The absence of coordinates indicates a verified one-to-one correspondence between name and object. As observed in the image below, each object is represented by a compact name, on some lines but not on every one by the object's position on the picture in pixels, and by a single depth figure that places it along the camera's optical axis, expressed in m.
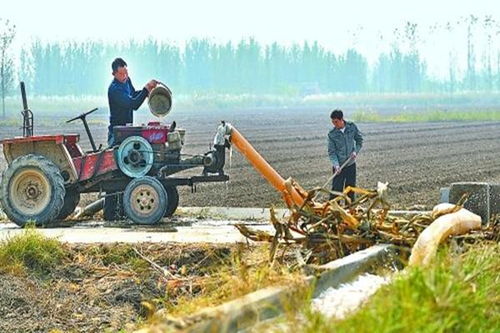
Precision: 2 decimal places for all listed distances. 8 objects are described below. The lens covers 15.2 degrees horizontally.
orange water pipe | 18.16
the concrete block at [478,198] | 15.23
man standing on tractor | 24.64
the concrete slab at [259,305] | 7.72
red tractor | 23.73
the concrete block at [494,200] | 15.50
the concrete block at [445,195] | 16.08
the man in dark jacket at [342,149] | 23.97
